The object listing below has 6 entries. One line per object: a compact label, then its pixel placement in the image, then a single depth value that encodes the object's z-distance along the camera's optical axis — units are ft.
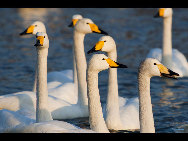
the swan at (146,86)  61.36
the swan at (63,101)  76.89
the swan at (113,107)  73.77
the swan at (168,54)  109.19
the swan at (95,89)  62.95
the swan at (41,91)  65.36
